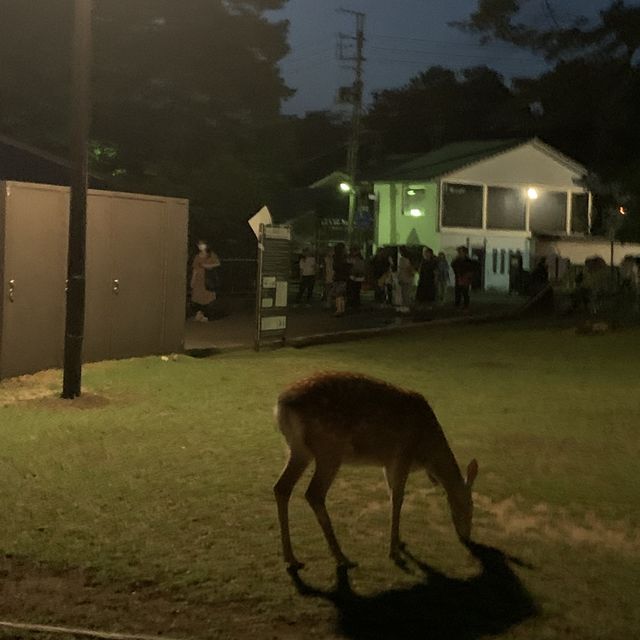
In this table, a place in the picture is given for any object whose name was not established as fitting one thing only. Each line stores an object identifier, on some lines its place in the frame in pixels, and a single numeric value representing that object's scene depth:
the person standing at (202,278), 23.98
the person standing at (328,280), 28.17
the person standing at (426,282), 29.42
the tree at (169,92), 32.75
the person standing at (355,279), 27.03
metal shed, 14.05
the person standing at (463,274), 28.03
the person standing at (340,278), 25.98
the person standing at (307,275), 29.67
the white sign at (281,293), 18.95
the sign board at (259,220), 18.34
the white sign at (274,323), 18.52
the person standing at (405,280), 27.80
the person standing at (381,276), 29.81
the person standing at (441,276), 30.77
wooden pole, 12.19
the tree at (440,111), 59.47
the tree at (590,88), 48.09
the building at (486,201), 41.72
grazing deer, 6.61
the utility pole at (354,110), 39.84
